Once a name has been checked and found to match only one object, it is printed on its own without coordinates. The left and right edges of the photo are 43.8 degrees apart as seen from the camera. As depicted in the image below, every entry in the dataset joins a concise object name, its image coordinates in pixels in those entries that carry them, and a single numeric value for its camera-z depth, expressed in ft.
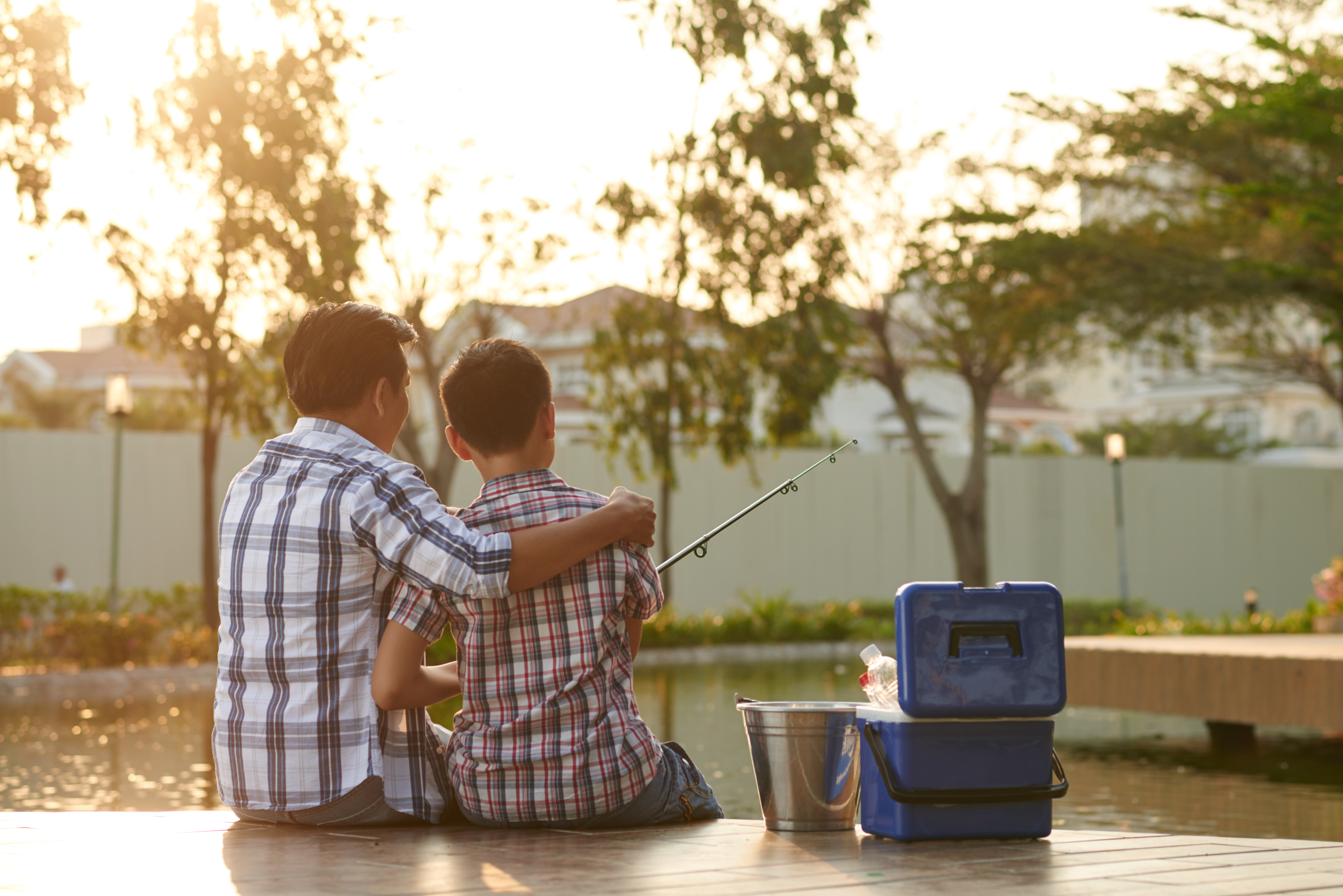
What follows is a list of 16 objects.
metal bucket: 11.98
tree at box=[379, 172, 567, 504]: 62.08
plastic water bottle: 12.32
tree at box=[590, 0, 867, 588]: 59.41
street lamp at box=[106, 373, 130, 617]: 50.19
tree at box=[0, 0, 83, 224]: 37.81
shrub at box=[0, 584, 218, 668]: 46.03
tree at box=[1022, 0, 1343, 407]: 48.83
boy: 11.01
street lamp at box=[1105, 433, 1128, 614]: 70.03
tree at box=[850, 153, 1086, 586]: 70.79
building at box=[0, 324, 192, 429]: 137.80
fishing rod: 12.20
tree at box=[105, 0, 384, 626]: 49.24
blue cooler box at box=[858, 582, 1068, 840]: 11.51
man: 10.70
